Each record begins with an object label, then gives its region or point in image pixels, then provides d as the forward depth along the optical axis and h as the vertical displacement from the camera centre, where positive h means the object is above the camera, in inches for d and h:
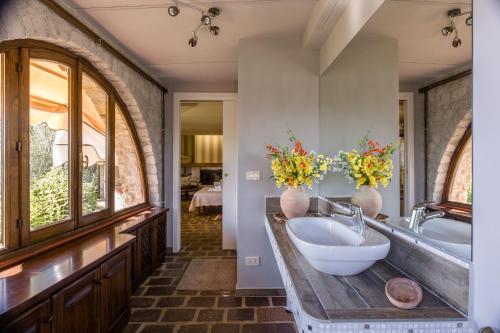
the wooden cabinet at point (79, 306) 61.9 -34.7
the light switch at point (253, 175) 113.6 -4.2
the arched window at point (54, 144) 71.6 +7.1
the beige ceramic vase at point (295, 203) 96.5 -13.5
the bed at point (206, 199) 259.1 -32.3
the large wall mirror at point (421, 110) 40.3 +10.9
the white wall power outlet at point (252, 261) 115.0 -40.4
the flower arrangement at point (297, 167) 95.3 -0.9
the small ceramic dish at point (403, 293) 39.7 -19.8
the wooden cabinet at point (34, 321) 50.2 -30.4
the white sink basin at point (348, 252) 46.7 -15.5
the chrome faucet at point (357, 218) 60.9 -12.2
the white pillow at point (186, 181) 388.7 -22.7
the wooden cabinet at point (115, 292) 79.6 -39.7
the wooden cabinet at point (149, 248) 122.5 -41.2
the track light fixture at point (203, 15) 87.5 +51.5
